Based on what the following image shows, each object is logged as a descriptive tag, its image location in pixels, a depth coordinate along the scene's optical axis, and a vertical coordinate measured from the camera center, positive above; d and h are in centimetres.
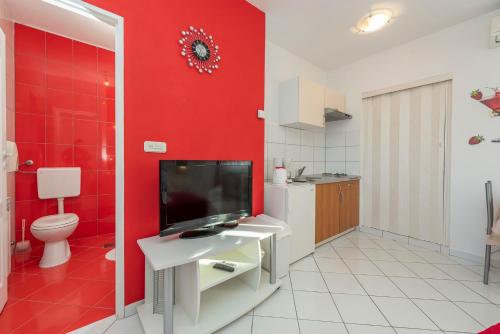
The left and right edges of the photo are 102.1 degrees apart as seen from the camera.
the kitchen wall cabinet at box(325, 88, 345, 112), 290 +97
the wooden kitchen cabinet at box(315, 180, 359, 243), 246 -58
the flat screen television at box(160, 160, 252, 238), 130 -23
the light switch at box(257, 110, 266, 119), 212 +52
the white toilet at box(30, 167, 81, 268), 190 -58
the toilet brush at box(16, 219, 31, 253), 217 -88
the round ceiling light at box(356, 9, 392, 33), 208 +154
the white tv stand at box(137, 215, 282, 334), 115 -79
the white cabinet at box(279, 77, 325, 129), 250 +79
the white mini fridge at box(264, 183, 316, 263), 202 -48
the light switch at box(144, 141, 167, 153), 142 +12
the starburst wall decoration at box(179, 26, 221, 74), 159 +93
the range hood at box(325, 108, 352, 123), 291 +76
